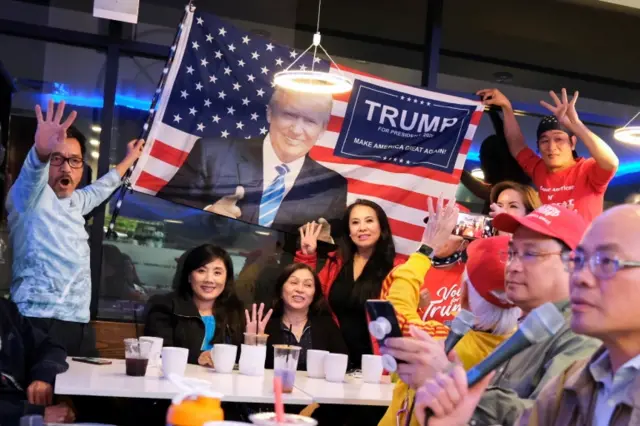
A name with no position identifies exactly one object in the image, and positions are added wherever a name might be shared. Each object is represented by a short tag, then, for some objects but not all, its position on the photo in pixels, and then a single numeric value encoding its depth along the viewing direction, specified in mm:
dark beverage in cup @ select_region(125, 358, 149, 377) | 3168
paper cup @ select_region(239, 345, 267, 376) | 3455
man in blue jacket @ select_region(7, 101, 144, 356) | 3916
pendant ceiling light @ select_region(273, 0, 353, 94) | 4152
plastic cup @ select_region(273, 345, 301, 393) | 3123
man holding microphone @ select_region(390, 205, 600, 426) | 1803
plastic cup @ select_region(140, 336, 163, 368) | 3410
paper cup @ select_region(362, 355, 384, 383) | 3639
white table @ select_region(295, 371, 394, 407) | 3045
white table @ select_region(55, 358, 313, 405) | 2783
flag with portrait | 4438
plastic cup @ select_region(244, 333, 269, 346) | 3617
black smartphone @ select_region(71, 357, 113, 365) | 3550
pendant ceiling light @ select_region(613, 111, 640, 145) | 5113
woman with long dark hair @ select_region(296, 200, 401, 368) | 4656
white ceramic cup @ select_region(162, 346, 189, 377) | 3178
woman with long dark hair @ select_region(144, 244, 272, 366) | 4020
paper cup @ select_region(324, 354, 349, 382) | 3537
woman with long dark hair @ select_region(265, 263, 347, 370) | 4180
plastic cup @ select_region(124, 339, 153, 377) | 3170
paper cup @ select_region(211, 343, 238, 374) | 3496
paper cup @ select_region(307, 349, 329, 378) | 3635
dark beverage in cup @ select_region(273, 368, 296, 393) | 3076
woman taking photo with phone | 4688
